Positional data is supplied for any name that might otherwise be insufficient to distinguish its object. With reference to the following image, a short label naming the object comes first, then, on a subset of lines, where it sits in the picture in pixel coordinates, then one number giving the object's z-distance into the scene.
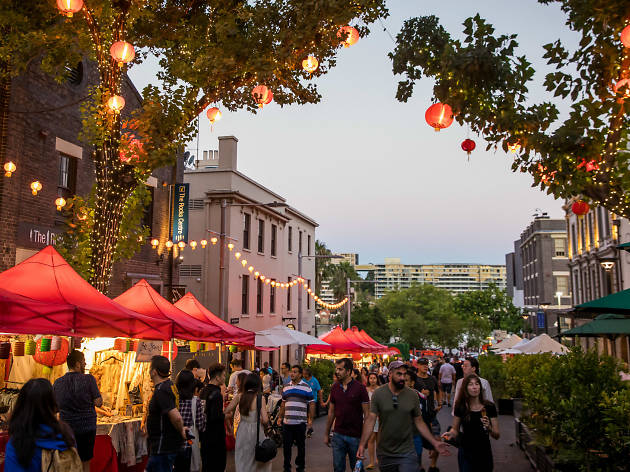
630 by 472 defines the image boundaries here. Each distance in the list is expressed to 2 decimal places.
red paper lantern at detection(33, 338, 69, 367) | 11.19
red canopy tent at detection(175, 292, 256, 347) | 14.07
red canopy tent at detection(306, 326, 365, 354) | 23.95
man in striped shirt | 10.29
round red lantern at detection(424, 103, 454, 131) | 8.49
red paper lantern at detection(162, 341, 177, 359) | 13.51
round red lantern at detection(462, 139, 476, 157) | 9.34
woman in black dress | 7.55
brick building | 14.60
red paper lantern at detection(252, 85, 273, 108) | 12.25
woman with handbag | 7.97
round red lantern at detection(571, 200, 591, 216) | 11.82
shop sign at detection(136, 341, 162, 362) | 11.94
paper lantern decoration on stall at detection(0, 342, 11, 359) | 9.94
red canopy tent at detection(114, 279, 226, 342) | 11.76
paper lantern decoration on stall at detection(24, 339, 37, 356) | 9.95
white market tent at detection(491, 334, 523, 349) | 34.59
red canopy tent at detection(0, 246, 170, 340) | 8.97
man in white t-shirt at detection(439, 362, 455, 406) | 21.03
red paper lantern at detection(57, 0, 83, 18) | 10.23
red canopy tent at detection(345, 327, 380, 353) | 25.38
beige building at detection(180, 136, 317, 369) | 29.73
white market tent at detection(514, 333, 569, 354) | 23.03
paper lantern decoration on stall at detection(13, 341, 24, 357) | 10.10
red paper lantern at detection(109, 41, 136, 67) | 11.06
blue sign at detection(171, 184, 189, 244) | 21.97
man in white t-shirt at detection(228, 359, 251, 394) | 13.38
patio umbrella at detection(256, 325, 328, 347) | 19.08
